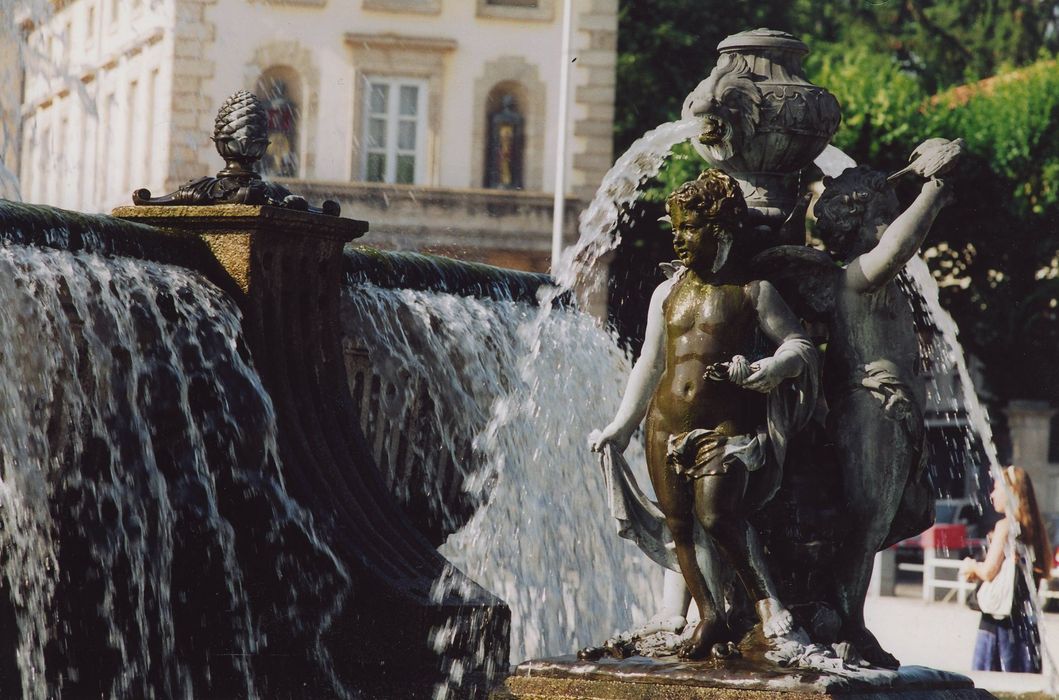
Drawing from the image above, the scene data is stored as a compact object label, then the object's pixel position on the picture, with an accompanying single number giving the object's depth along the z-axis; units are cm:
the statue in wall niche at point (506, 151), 4178
